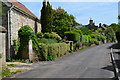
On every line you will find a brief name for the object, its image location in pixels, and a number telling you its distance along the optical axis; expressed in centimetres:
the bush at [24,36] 1853
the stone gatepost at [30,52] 1837
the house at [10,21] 1828
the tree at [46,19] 3419
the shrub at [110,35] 8342
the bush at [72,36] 3803
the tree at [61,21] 4409
